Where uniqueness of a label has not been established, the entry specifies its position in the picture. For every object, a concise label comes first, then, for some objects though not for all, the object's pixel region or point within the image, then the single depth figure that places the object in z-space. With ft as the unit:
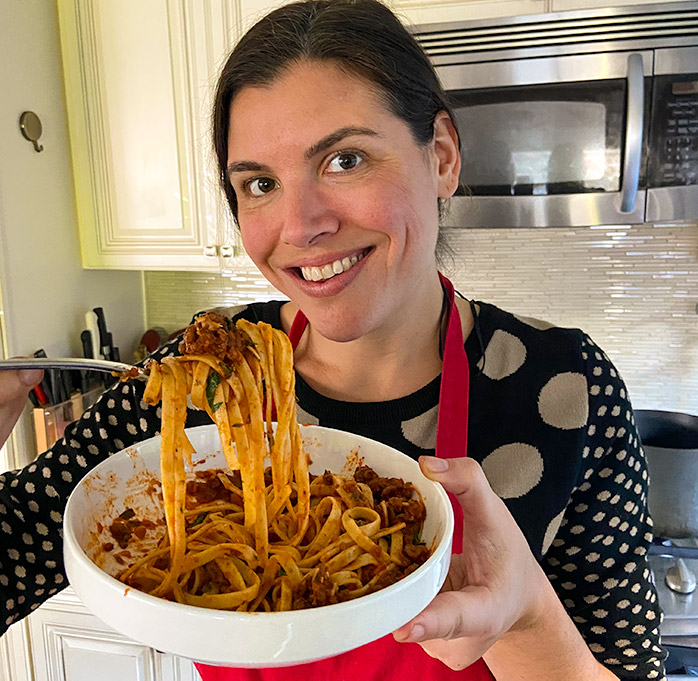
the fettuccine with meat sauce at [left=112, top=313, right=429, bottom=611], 2.00
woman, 2.66
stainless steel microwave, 4.94
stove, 4.96
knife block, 6.03
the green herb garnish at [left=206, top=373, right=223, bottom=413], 2.17
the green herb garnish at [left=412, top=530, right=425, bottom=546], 2.30
